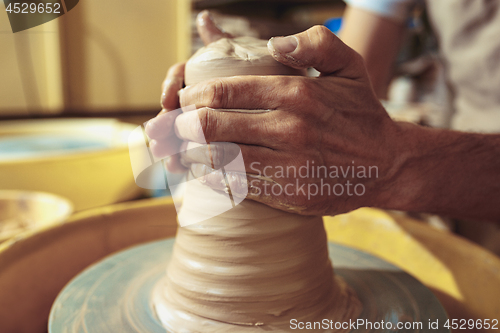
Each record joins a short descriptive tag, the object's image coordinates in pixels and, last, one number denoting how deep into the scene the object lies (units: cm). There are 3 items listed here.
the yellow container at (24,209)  112
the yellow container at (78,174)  127
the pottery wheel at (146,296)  63
